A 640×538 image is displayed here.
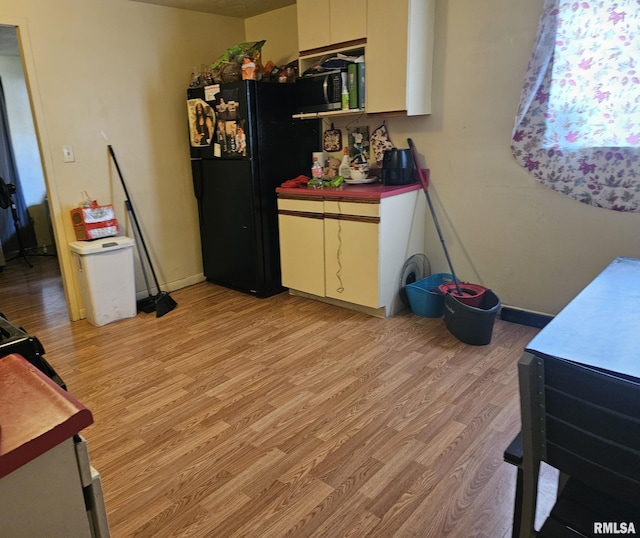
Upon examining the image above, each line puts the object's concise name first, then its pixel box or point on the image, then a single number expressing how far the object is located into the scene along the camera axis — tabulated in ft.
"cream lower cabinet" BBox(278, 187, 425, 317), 10.11
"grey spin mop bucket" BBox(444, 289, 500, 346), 8.93
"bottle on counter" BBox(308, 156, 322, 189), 11.07
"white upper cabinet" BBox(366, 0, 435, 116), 9.36
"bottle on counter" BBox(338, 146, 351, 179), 11.73
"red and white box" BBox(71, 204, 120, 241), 10.83
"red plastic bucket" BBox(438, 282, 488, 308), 9.51
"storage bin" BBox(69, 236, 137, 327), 10.58
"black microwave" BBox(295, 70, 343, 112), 10.57
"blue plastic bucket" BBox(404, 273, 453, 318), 10.50
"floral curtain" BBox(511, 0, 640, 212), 7.89
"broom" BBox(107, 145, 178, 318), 11.55
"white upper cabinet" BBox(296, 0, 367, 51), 9.87
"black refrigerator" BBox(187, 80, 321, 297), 11.20
